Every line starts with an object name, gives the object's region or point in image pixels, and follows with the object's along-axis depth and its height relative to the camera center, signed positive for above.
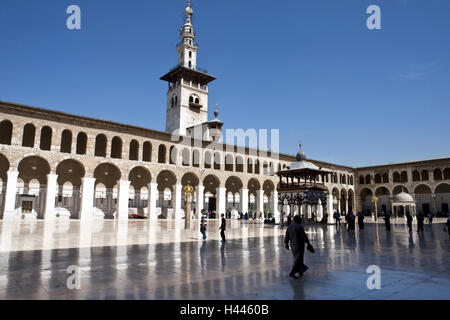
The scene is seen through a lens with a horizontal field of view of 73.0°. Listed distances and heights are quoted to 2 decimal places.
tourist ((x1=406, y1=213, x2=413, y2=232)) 15.73 -0.83
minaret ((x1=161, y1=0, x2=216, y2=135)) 42.53 +16.70
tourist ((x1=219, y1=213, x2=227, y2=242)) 11.06 -0.87
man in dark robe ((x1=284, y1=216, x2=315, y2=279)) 5.32 -0.71
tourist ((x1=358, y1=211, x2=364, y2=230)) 18.85 -1.04
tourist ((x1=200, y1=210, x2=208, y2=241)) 11.68 -0.79
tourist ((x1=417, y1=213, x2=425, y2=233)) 15.60 -0.82
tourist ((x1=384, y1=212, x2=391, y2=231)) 16.67 -0.98
